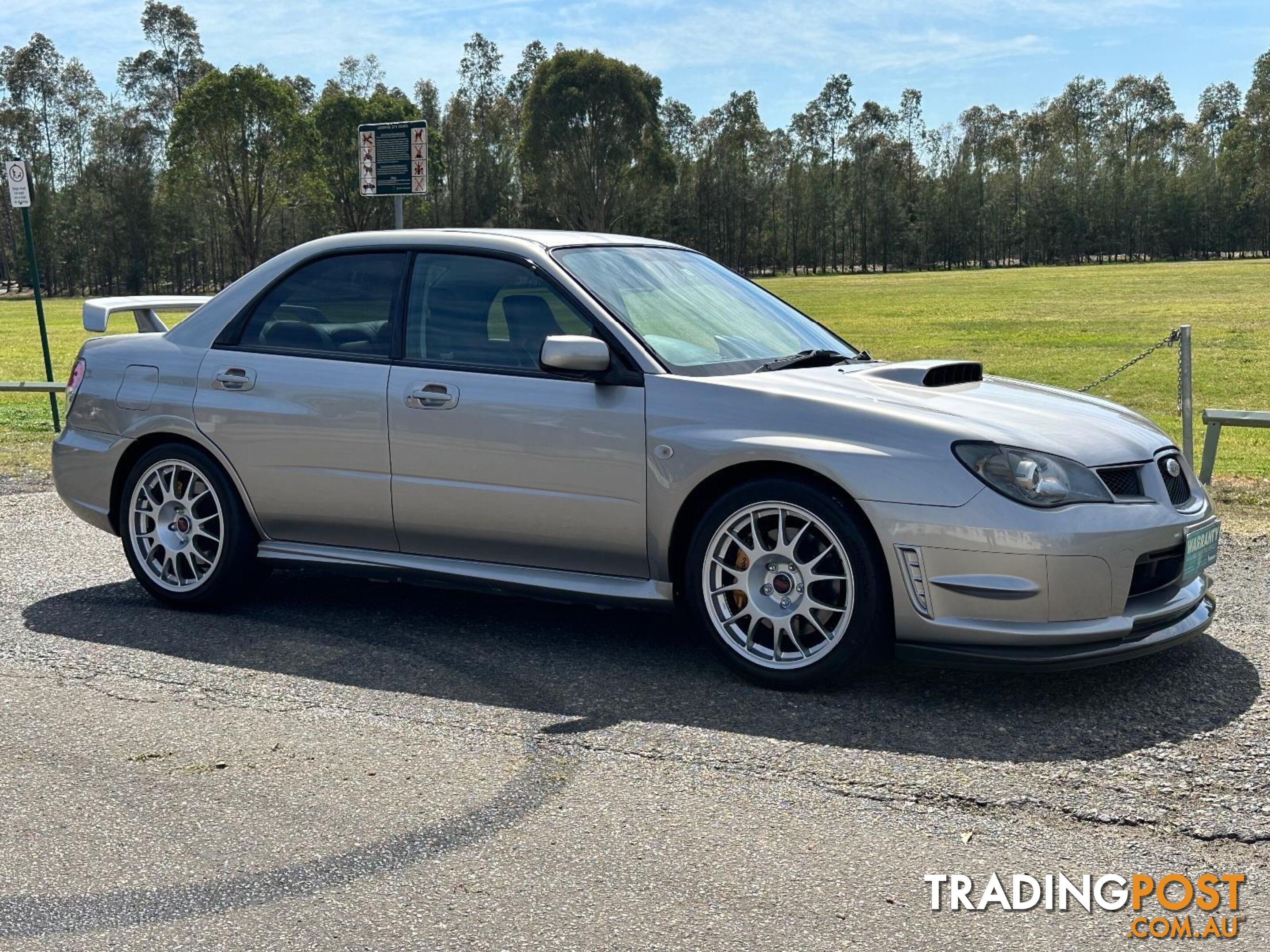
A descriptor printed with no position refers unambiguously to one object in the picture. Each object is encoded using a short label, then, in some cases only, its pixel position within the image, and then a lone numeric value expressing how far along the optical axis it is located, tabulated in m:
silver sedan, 4.53
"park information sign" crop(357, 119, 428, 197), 14.01
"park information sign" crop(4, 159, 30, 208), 13.62
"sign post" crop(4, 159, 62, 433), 13.48
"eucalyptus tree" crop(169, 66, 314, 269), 61.22
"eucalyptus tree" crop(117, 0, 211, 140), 86.75
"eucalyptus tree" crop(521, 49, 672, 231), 73.19
